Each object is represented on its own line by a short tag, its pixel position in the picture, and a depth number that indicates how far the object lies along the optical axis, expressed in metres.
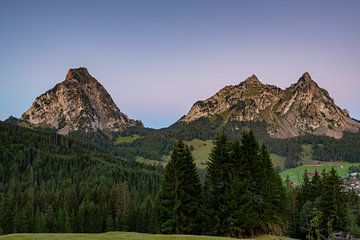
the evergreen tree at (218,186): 62.75
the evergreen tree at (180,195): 63.16
